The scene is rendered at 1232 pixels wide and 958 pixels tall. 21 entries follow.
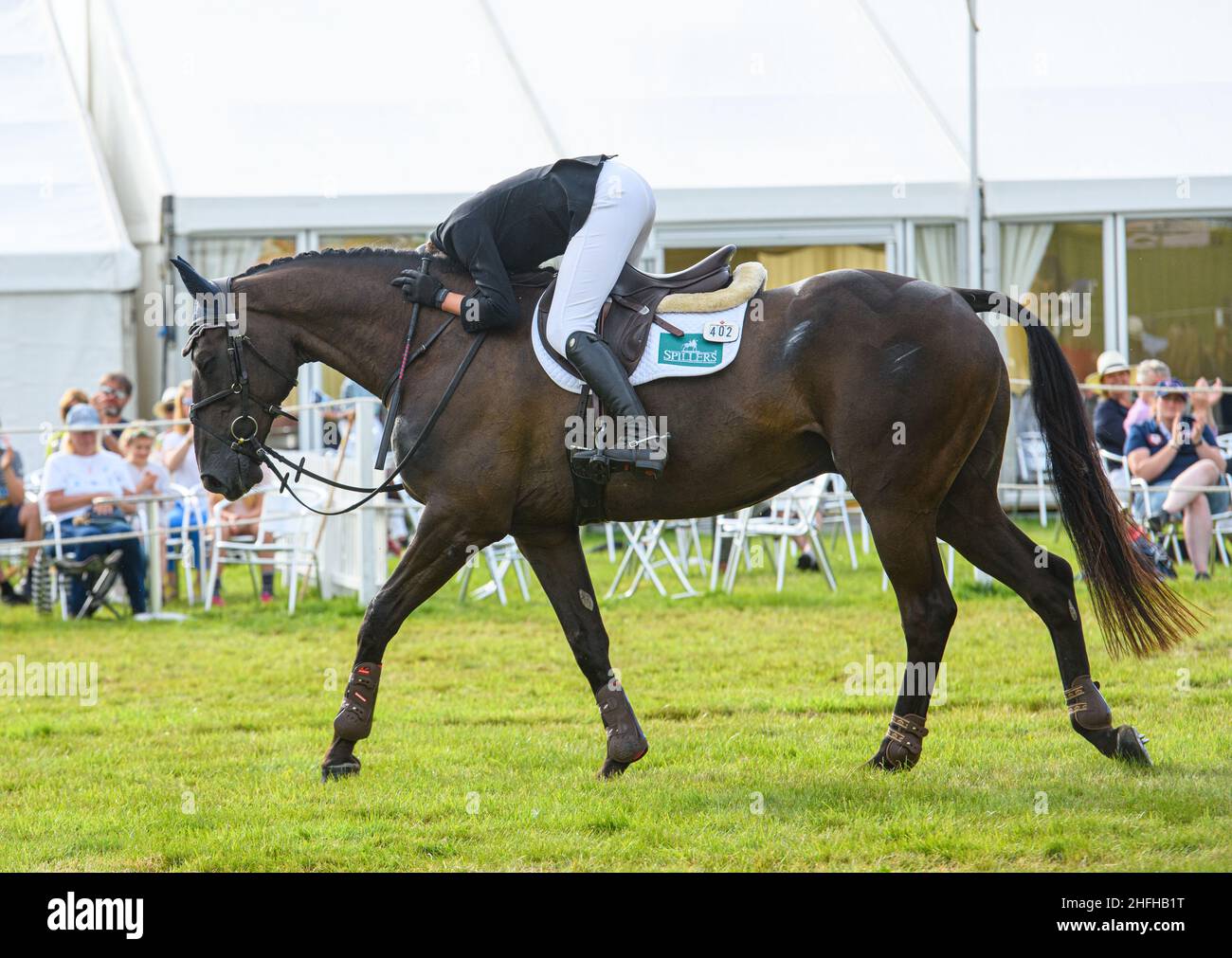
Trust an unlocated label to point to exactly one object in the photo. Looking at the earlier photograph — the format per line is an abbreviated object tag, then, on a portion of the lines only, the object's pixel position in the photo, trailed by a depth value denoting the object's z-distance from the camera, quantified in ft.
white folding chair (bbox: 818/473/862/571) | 41.59
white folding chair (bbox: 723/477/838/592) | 39.37
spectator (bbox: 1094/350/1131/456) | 42.50
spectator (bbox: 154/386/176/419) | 45.52
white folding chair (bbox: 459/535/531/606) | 38.91
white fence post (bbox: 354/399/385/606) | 37.45
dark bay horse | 18.76
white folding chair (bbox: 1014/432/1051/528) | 53.26
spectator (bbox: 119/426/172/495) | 41.37
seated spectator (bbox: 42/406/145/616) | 38.96
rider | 19.35
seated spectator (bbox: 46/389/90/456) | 43.00
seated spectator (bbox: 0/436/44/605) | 39.63
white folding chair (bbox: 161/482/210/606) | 41.70
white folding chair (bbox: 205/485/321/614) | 39.32
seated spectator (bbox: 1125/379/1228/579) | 39.70
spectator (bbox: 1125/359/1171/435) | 40.81
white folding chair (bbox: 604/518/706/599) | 39.69
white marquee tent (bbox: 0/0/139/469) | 51.49
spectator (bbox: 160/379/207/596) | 42.55
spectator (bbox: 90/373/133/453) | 45.09
